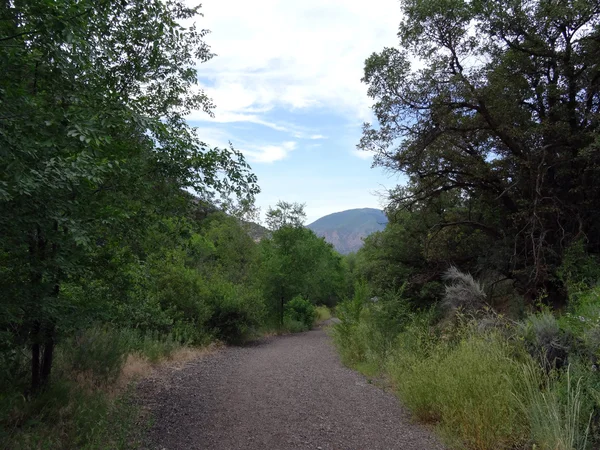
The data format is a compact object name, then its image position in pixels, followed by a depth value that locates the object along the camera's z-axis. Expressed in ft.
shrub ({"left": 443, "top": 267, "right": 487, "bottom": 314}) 32.89
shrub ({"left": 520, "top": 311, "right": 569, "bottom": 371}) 19.75
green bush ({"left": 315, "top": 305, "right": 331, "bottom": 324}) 130.27
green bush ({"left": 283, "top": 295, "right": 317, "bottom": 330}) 100.32
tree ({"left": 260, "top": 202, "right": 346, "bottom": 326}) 91.81
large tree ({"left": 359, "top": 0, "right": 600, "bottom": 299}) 37.63
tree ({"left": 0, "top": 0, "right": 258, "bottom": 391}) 11.30
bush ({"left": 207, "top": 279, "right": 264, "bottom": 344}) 59.67
